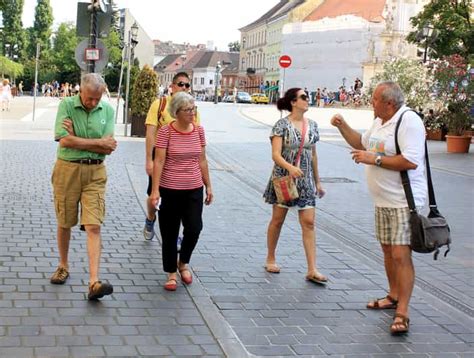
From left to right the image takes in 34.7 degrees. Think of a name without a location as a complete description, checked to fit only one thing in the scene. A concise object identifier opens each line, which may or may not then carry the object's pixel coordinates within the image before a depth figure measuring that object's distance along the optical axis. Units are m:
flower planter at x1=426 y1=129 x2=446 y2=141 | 27.50
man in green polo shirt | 5.74
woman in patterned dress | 6.57
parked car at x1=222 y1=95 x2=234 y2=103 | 84.70
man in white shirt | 5.24
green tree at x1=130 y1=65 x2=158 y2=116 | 22.19
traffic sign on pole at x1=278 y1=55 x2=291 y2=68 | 34.78
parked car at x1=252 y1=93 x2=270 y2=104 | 82.91
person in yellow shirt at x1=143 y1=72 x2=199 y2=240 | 7.13
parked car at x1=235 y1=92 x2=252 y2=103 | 81.02
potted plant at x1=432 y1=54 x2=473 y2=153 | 22.62
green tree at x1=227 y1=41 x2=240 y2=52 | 165.75
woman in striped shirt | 6.11
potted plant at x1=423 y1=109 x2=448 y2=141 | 26.09
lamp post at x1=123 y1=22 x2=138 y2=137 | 24.01
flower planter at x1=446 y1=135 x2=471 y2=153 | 22.58
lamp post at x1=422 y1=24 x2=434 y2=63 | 29.05
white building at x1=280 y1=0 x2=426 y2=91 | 78.38
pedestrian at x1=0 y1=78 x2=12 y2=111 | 35.39
